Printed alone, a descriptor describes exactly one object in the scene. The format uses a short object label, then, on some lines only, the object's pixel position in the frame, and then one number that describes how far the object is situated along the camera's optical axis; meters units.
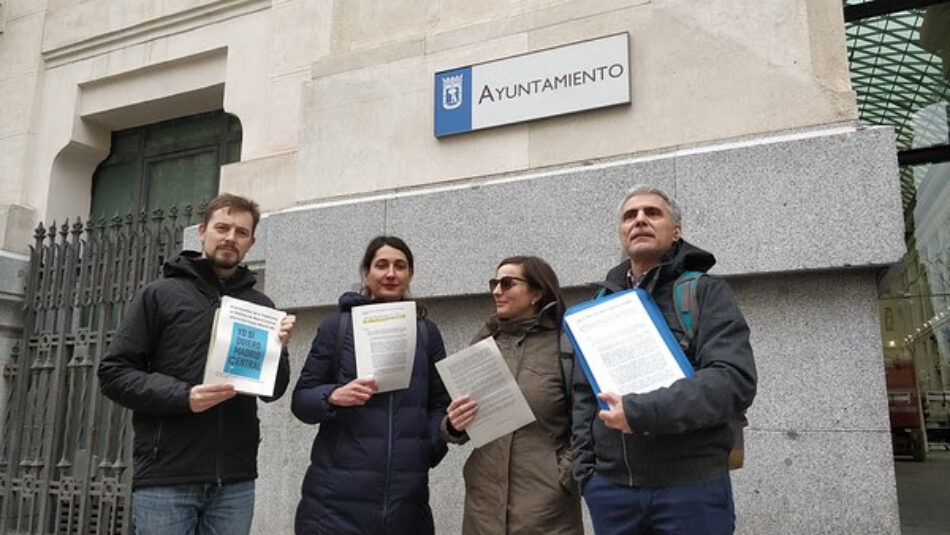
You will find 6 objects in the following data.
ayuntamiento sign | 4.52
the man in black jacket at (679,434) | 2.16
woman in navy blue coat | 2.97
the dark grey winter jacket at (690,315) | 2.39
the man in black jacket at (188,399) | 2.84
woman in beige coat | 2.81
